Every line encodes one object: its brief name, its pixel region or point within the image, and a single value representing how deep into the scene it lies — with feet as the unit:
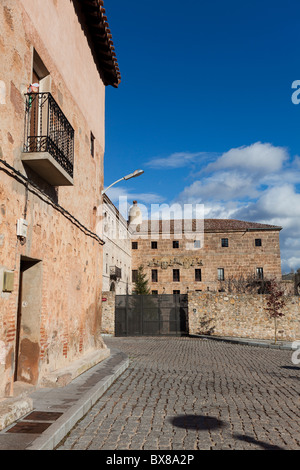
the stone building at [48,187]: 18.17
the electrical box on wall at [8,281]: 17.44
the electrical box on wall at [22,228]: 19.04
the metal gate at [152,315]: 72.38
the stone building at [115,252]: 102.01
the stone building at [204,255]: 147.43
